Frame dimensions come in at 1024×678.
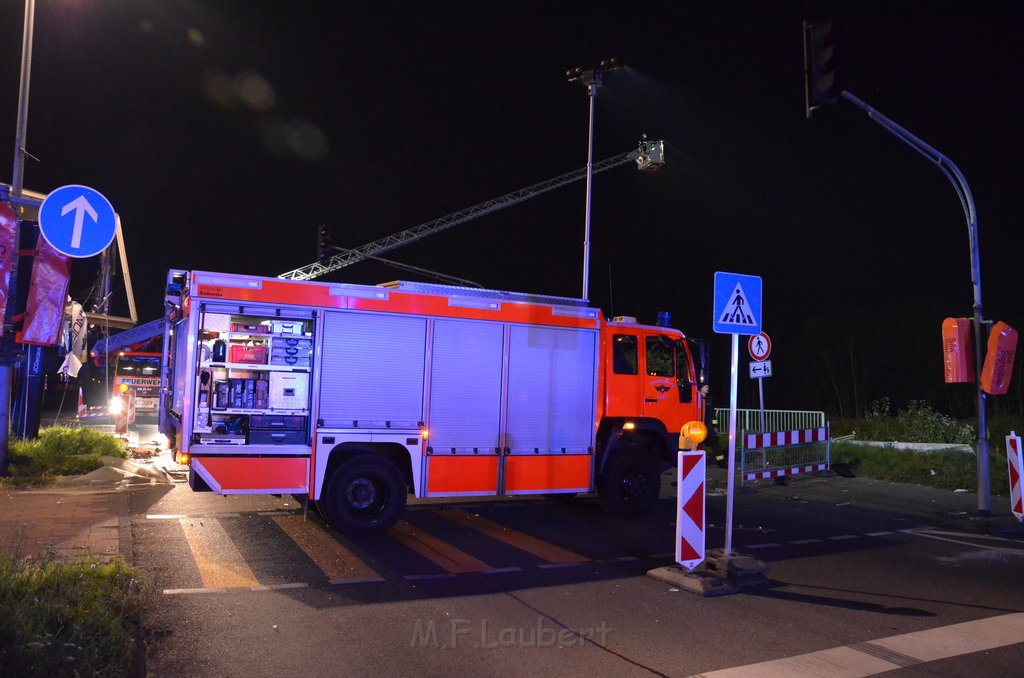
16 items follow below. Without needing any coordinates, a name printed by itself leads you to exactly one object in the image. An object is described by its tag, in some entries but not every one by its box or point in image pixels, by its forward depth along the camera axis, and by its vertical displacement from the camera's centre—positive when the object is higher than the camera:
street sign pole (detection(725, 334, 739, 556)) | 7.51 -0.60
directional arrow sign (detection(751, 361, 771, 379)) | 15.91 +0.76
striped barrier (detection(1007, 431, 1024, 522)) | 11.08 -0.82
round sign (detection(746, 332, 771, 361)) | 16.08 +1.23
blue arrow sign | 8.46 +1.84
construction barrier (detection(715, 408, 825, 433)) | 18.33 -0.39
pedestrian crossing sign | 7.96 +1.07
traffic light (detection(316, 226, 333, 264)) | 21.19 +4.16
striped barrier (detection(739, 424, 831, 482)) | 14.30 -1.08
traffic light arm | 11.16 +2.52
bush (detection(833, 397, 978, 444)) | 18.03 -0.46
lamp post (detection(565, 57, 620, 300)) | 21.67 +9.21
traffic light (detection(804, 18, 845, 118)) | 9.08 +4.15
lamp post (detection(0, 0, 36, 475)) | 12.02 +3.33
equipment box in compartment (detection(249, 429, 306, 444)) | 8.67 -0.57
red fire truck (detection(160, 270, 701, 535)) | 8.62 -0.02
